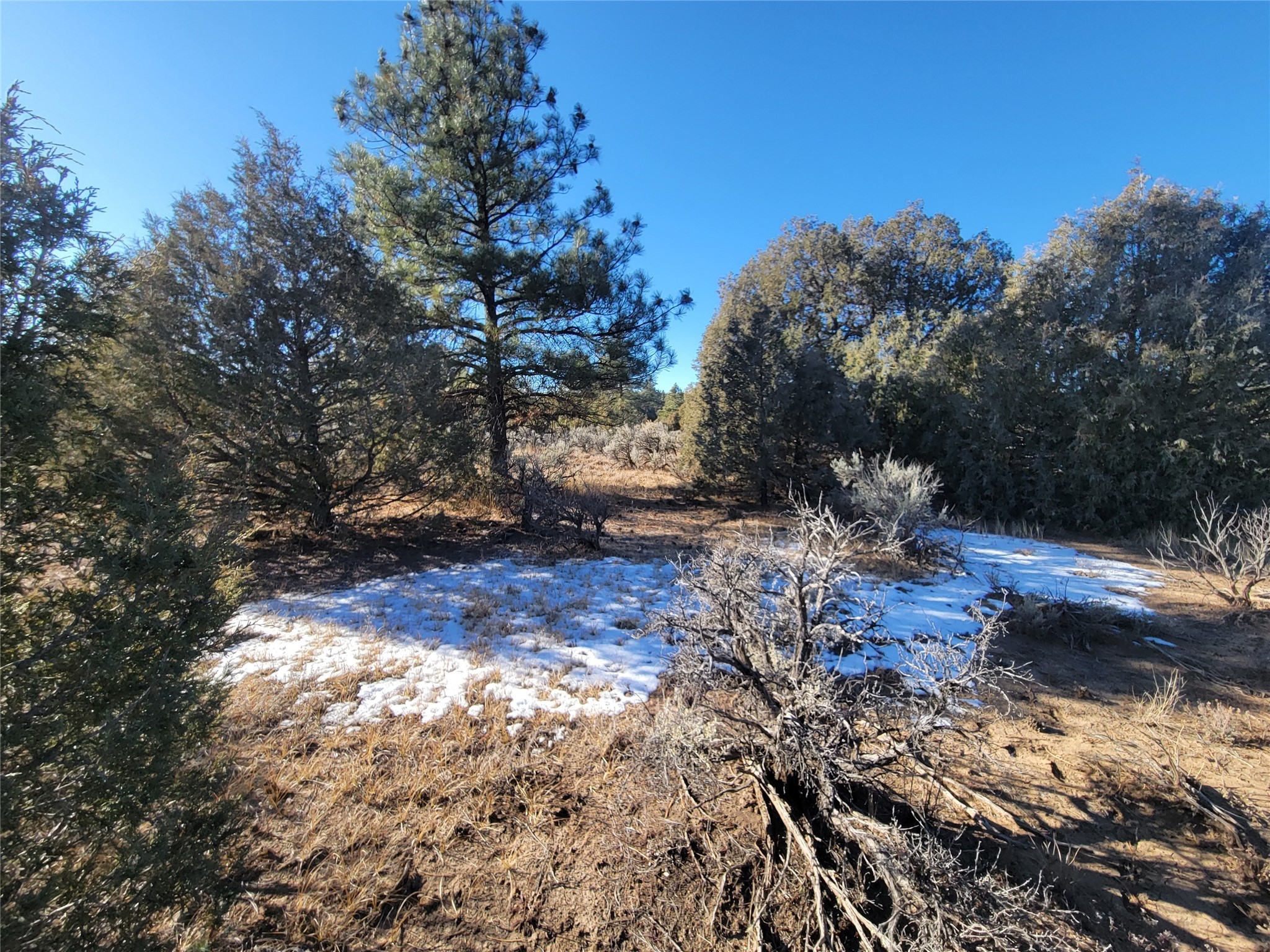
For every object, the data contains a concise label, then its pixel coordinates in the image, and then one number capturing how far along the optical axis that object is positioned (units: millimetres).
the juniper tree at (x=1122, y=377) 8094
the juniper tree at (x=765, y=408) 9750
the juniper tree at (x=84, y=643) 1429
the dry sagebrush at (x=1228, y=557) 4762
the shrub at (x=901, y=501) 6617
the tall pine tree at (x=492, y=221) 7410
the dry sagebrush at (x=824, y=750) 1588
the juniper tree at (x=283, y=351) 5602
